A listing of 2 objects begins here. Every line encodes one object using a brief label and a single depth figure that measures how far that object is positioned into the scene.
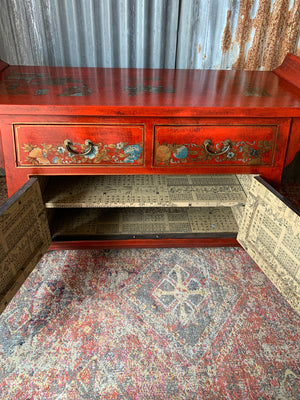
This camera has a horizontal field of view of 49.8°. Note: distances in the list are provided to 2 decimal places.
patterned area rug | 1.10
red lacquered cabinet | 1.26
